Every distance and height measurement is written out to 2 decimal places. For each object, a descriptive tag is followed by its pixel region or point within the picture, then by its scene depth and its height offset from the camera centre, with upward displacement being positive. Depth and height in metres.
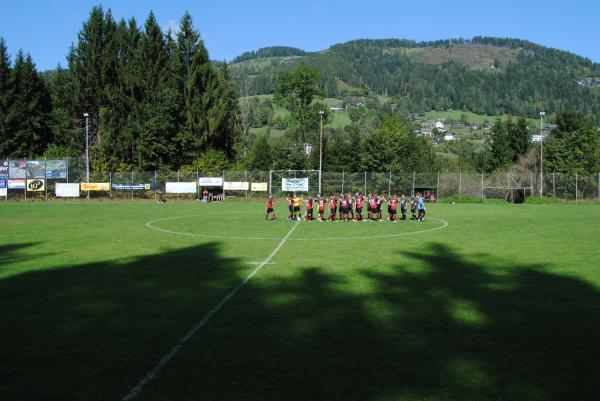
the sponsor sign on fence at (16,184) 53.19 -0.02
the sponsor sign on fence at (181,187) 53.53 -0.21
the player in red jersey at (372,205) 29.42 -1.00
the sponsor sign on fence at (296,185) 53.91 +0.07
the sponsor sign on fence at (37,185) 53.41 -0.10
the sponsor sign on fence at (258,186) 54.25 -0.05
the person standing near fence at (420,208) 29.23 -1.13
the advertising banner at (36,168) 53.62 +1.50
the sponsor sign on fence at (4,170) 53.59 +1.33
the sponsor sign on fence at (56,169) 53.75 +1.47
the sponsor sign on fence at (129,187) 54.22 -0.23
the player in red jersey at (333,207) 29.22 -1.11
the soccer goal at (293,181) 53.94 +0.46
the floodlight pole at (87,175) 54.59 +0.92
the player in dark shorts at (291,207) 29.81 -1.15
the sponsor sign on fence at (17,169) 53.53 +1.44
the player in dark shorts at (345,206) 29.31 -1.06
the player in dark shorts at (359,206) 28.95 -1.04
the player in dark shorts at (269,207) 29.23 -1.15
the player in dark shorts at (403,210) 30.43 -1.35
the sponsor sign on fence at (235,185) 53.94 +0.02
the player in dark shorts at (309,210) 29.25 -1.29
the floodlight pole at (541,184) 51.81 +0.32
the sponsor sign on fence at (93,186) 53.34 -0.16
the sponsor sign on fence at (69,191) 53.00 -0.66
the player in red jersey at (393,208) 28.77 -1.13
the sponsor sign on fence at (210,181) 54.03 +0.41
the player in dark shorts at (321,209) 29.44 -1.25
